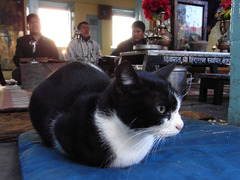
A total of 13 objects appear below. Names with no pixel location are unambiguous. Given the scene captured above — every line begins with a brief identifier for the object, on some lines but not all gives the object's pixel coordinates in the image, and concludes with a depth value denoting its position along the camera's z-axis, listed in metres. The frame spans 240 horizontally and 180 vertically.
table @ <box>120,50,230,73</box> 2.16
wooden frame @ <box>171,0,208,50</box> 2.78
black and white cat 0.62
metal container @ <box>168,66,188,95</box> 2.25
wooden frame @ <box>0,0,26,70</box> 5.62
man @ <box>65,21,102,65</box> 3.43
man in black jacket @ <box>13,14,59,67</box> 3.54
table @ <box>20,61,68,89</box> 3.15
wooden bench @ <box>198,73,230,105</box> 2.16
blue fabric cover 0.67
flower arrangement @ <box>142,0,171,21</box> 2.42
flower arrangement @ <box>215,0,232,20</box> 2.61
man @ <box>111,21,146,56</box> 3.46
